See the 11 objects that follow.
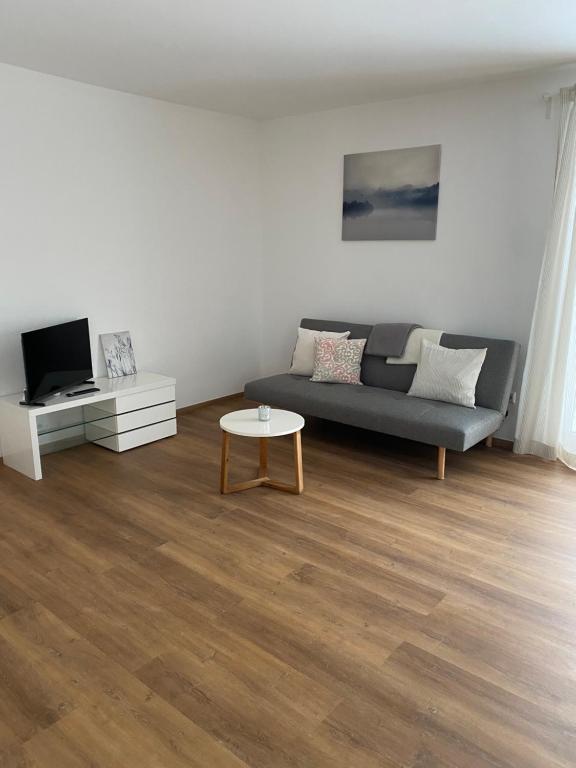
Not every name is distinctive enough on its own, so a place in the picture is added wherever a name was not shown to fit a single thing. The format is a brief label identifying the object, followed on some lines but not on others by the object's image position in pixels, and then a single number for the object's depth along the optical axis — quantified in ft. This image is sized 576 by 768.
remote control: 12.99
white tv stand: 12.41
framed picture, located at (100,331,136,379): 14.66
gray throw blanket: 14.43
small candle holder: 11.58
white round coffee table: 11.11
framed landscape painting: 14.48
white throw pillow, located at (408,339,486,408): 12.97
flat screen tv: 12.05
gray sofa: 12.07
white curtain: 11.97
